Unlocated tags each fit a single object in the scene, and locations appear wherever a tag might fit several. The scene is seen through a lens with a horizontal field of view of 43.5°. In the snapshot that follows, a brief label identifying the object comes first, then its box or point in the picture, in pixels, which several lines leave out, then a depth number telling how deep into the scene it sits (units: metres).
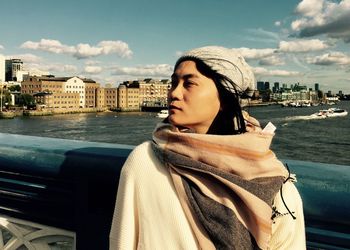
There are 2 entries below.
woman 0.82
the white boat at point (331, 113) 51.34
